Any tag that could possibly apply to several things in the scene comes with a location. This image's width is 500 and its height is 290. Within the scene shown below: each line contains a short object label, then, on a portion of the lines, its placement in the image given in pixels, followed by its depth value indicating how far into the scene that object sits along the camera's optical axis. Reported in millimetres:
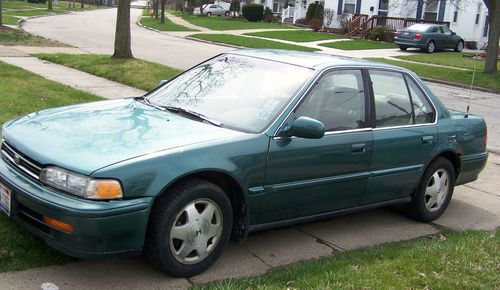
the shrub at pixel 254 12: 52312
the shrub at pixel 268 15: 52625
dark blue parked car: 31109
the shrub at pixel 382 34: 37031
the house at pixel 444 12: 36781
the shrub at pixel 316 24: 42281
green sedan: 3521
